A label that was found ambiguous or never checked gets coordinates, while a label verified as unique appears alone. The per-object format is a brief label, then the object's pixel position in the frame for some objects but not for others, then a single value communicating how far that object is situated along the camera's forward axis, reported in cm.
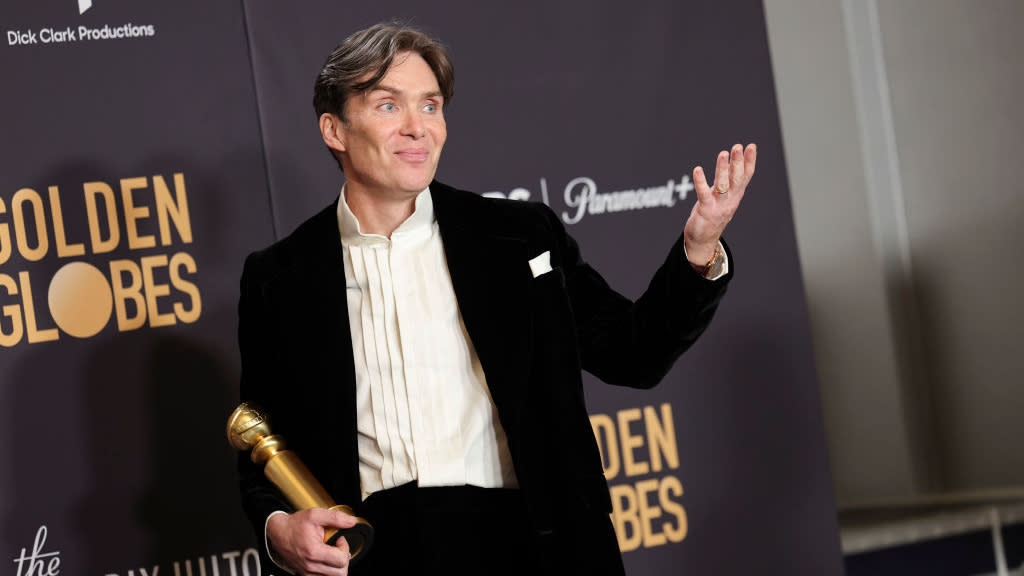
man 412
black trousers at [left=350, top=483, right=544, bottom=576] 409
